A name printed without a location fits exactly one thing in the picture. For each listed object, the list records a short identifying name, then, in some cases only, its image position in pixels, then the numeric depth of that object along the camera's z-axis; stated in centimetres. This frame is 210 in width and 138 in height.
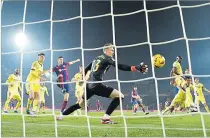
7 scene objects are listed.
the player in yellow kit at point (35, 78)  550
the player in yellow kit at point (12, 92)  650
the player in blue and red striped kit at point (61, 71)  585
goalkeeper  377
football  370
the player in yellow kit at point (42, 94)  738
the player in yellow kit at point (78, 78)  632
